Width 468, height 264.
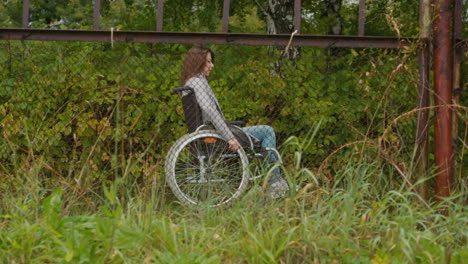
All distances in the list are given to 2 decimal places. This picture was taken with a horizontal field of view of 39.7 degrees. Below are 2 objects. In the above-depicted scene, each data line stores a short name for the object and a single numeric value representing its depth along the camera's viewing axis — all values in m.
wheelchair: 4.45
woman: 4.62
